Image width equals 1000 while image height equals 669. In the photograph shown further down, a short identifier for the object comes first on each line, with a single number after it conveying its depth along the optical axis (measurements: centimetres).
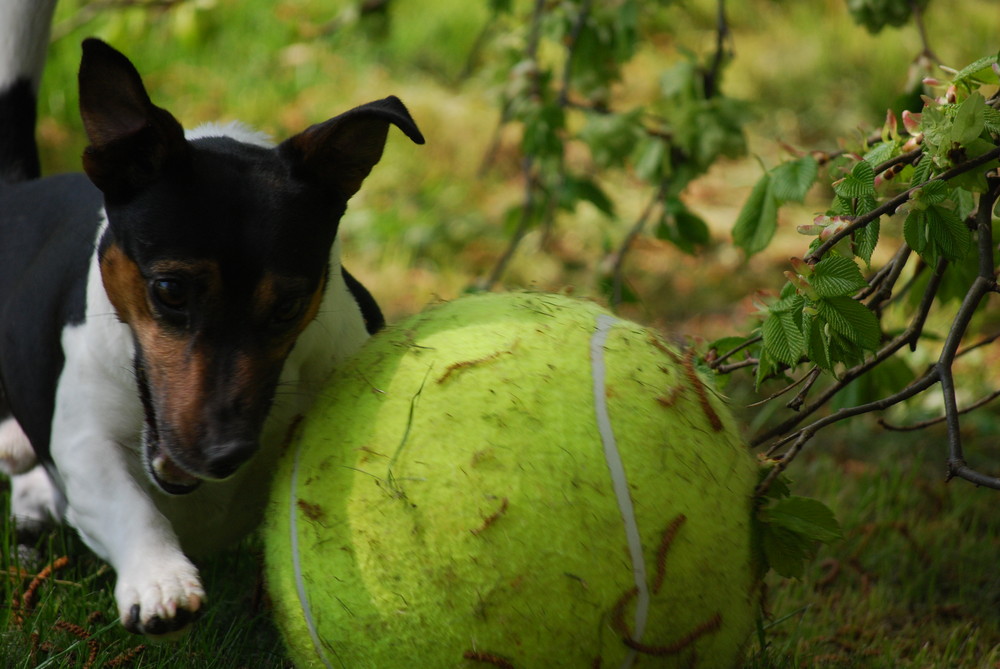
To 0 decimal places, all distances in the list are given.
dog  289
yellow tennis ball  283
